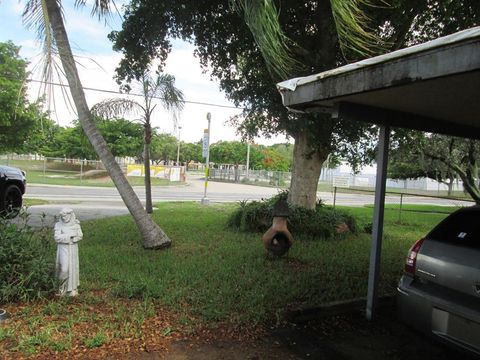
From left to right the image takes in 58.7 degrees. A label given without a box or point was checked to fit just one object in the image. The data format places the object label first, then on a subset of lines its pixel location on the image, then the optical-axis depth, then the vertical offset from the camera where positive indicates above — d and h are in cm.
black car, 1089 -94
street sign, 2038 +91
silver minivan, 328 -92
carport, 288 +72
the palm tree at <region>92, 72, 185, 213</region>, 1088 +146
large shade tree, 779 +260
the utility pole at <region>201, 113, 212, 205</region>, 2031 +82
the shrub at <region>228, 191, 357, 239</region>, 970 -127
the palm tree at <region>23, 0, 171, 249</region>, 675 +19
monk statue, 484 -112
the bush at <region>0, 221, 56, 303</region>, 461 -131
